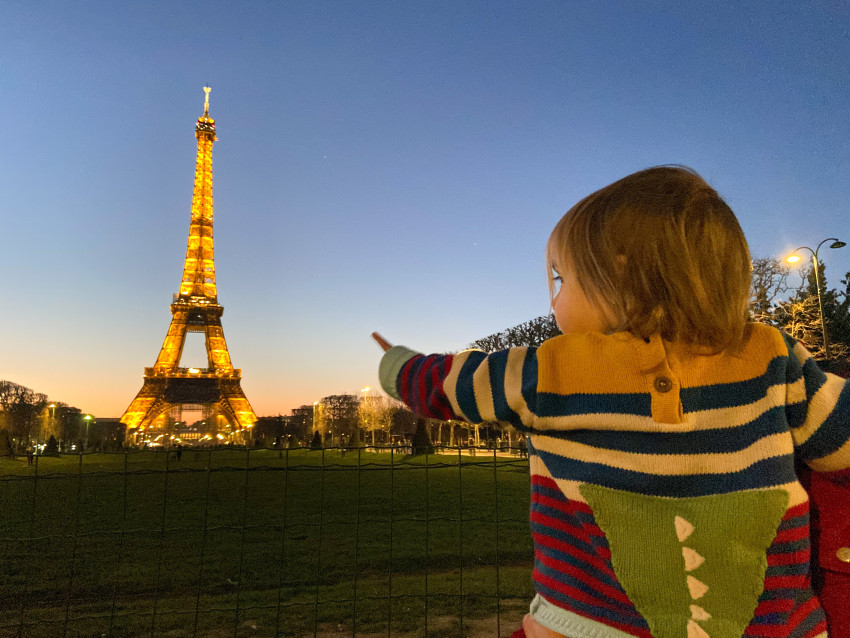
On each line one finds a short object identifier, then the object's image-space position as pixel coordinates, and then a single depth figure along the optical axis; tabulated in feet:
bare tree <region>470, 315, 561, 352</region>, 111.93
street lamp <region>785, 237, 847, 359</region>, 47.42
